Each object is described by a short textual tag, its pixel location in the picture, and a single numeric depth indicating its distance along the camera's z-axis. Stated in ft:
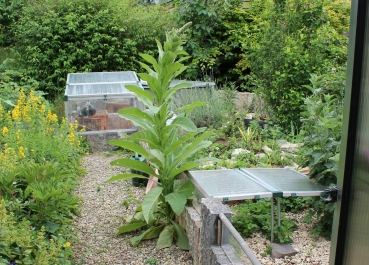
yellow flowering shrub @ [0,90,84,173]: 16.19
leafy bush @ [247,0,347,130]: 24.29
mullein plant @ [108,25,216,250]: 12.32
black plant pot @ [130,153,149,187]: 18.44
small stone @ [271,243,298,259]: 11.62
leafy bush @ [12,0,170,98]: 33.06
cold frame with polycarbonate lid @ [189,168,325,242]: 11.80
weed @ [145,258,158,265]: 11.90
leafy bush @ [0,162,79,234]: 11.51
